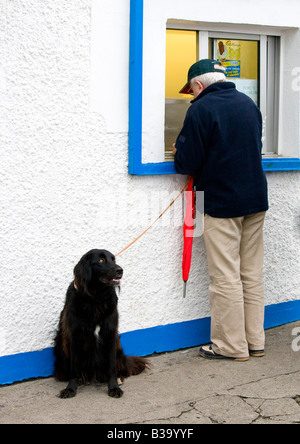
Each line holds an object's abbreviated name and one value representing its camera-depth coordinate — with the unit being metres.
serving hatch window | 5.17
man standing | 4.54
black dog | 3.96
